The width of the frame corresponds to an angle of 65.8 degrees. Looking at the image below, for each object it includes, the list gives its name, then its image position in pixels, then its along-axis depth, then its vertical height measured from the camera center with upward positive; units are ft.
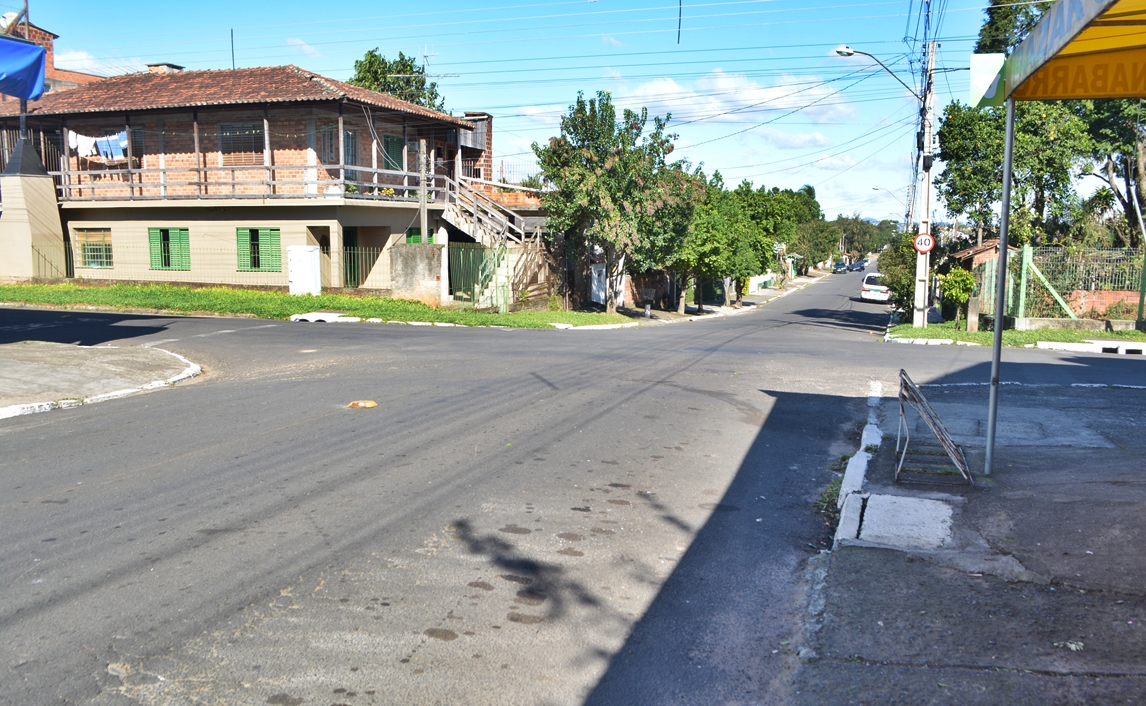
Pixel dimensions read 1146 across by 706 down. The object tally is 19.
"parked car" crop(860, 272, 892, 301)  171.12 -5.73
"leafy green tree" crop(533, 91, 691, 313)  100.17 +9.63
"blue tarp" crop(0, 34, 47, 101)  42.83 +9.36
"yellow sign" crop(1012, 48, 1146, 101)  21.74 +4.69
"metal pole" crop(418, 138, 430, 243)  98.37 +6.04
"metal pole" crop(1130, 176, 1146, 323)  77.57 -2.79
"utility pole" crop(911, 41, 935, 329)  84.07 +4.57
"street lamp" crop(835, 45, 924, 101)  80.48 +19.07
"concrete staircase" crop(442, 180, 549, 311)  99.30 +1.79
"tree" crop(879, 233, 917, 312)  102.53 -1.39
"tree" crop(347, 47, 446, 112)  143.64 +29.52
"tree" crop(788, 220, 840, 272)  317.63 +7.98
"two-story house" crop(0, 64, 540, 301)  98.02 +8.58
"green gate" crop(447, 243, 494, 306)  97.19 -1.15
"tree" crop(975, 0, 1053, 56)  129.90 +35.70
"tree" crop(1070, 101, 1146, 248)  115.03 +15.38
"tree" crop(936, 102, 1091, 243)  87.30 +10.40
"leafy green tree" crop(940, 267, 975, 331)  85.05 -2.14
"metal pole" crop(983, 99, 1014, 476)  24.00 -0.88
